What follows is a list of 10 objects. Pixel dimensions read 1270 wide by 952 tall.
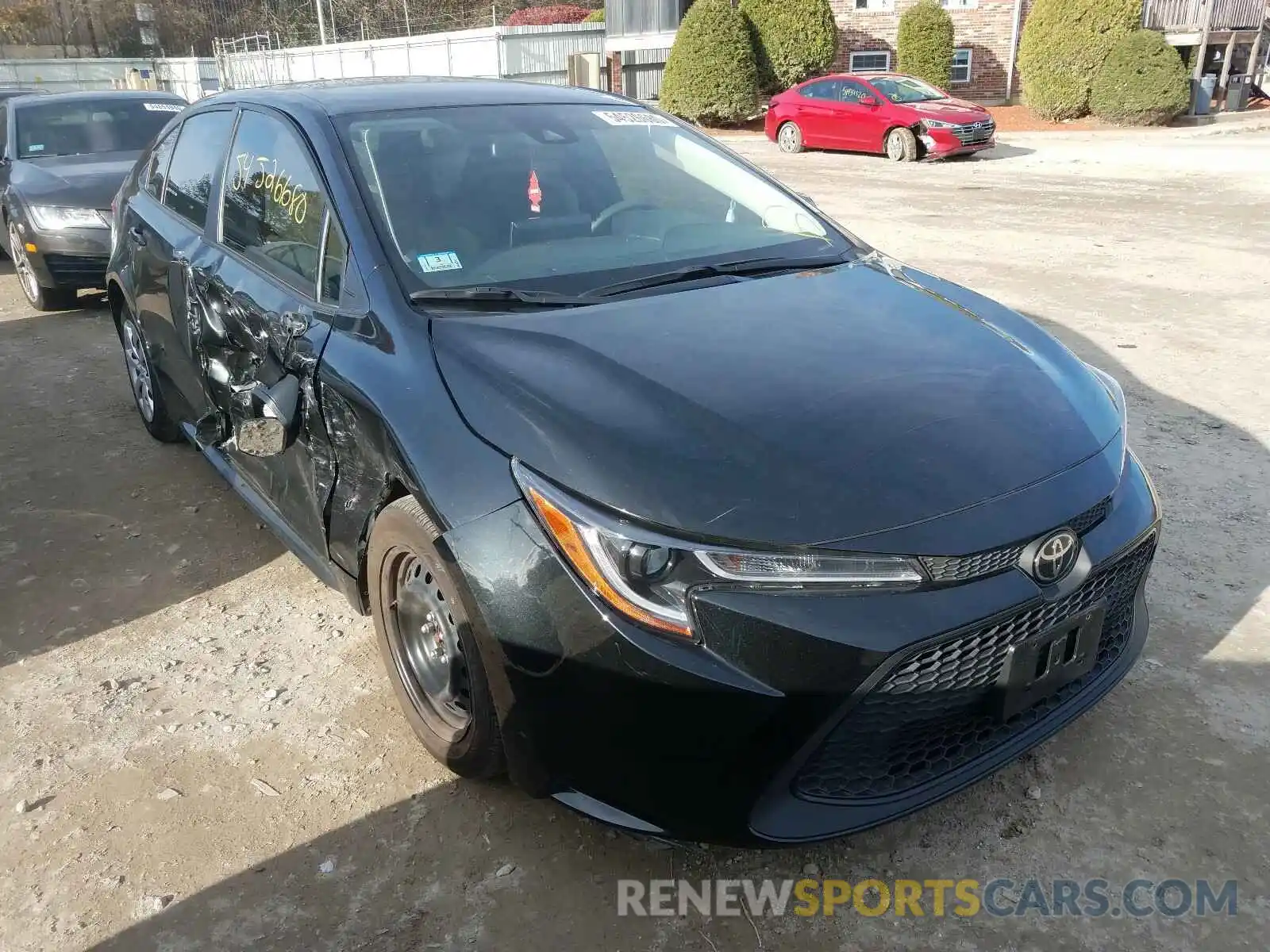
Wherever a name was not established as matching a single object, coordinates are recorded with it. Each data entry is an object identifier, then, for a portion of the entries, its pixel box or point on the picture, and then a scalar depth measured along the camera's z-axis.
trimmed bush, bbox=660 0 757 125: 23.30
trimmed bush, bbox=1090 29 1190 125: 20.34
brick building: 25.91
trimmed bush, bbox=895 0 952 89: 24.59
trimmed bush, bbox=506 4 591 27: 44.69
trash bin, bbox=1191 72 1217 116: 21.95
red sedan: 16.39
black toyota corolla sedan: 2.00
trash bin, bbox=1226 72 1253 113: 23.27
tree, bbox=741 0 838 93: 24.20
